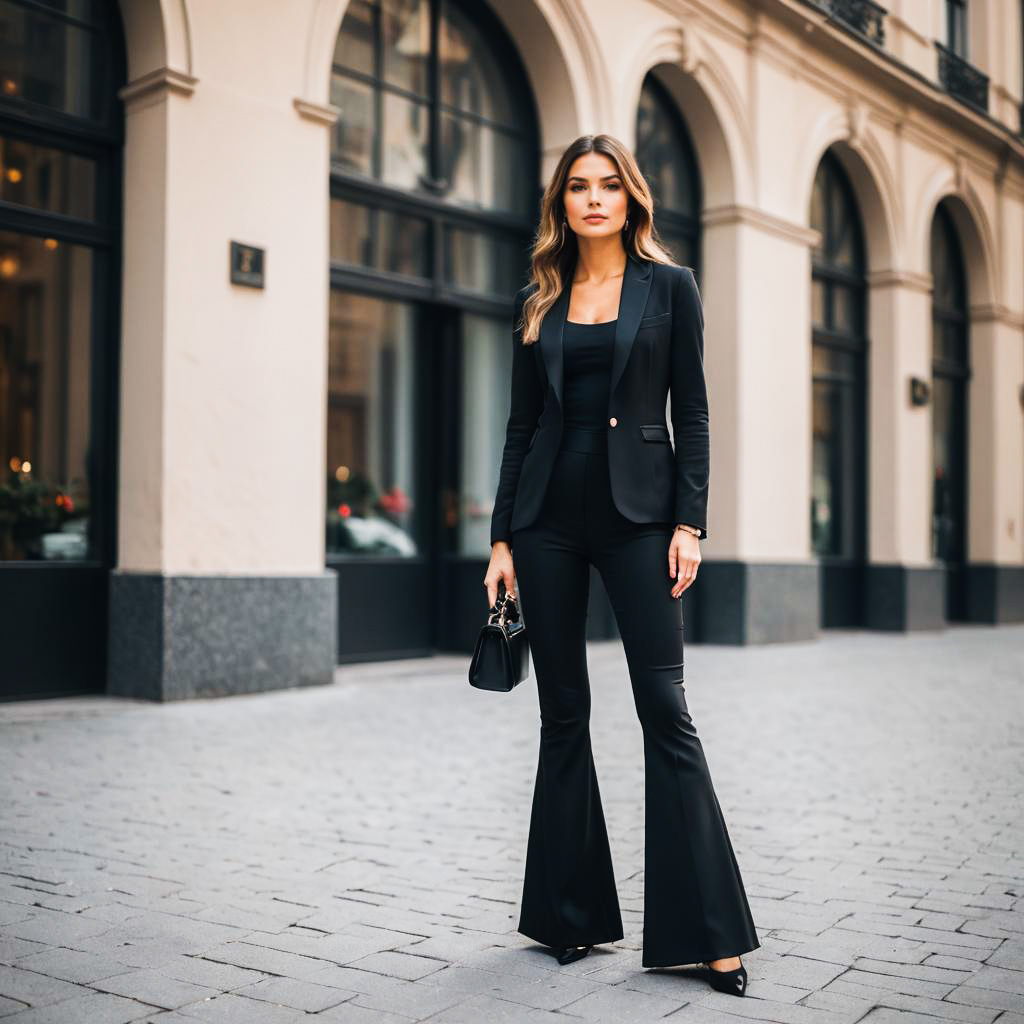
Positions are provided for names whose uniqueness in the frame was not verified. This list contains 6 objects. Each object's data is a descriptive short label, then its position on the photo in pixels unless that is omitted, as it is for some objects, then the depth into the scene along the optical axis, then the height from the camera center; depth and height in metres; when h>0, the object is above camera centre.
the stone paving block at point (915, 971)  3.19 -1.03
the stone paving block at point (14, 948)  3.32 -1.03
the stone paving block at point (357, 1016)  2.89 -1.03
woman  3.20 +0.10
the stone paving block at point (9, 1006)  2.94 -1.04
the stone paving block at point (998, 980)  3.13 -1.03
